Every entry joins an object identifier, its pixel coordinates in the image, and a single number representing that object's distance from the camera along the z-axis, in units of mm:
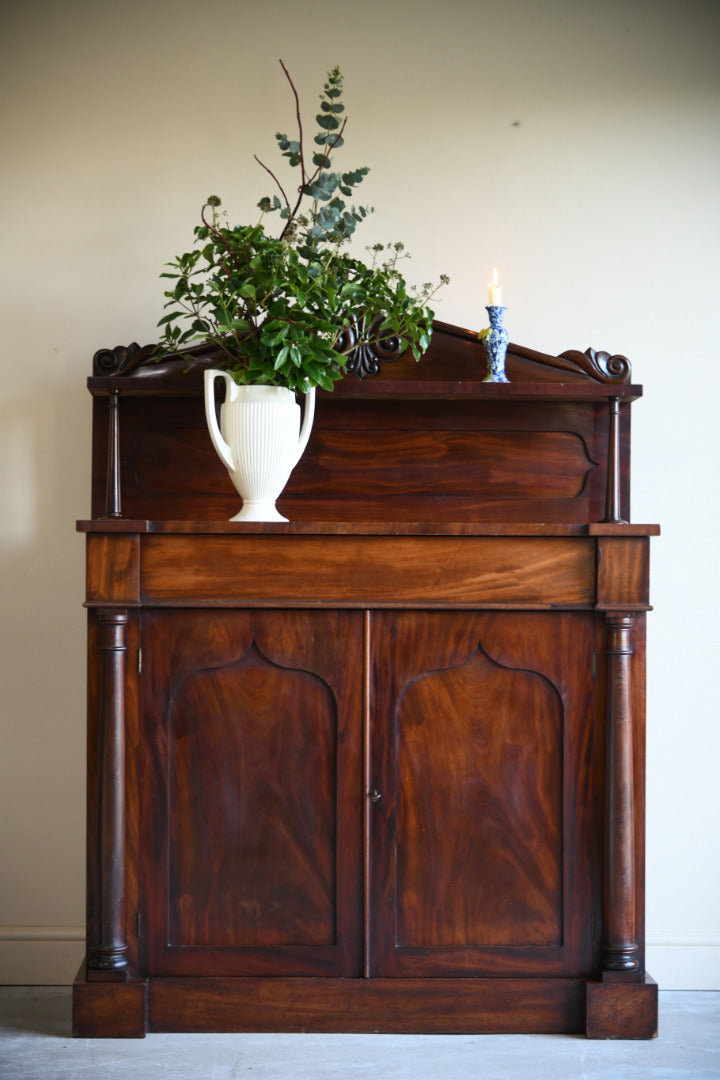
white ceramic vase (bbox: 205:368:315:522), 2180
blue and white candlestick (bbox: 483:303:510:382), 2389
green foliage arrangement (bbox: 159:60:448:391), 2131
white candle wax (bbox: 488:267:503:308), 2361
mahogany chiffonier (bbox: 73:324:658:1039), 2115
